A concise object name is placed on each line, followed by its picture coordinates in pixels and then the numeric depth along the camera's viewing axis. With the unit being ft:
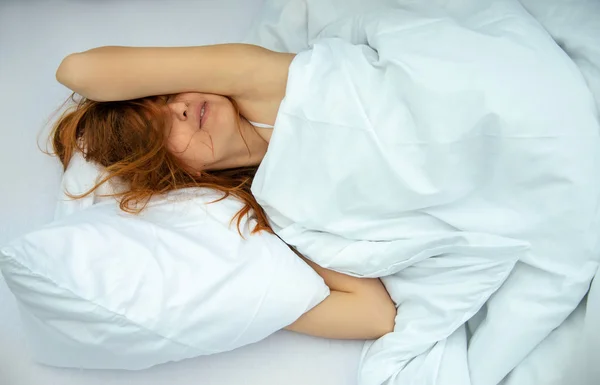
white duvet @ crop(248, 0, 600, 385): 2.79
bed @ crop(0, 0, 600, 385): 2.91
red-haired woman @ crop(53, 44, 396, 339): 3.08
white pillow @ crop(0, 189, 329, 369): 2.85
